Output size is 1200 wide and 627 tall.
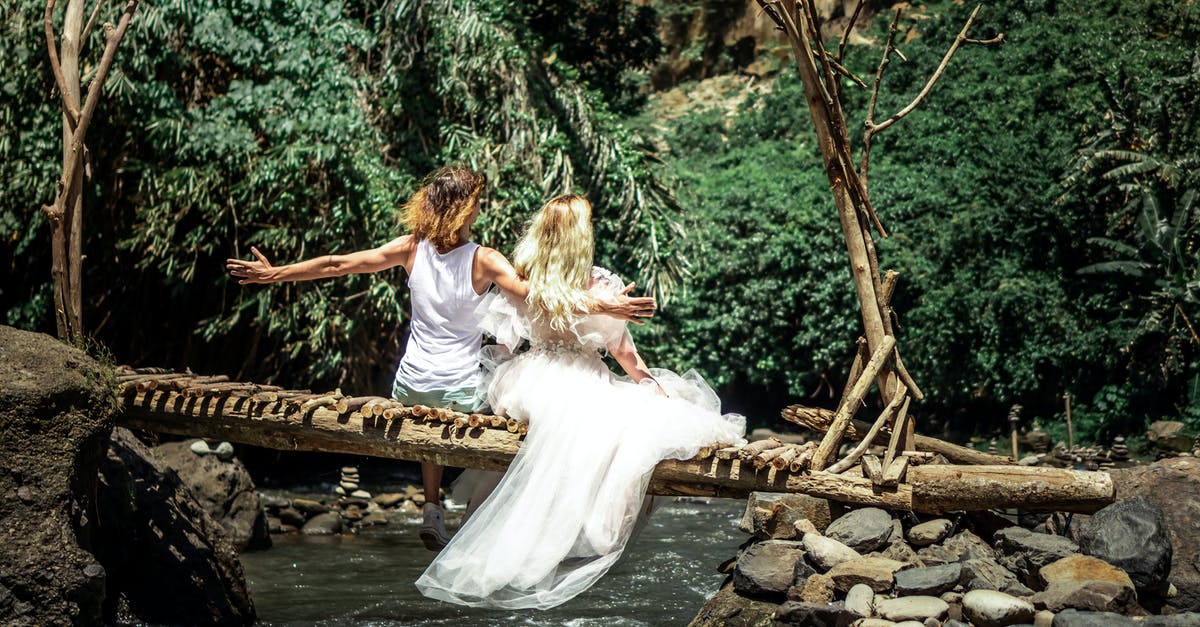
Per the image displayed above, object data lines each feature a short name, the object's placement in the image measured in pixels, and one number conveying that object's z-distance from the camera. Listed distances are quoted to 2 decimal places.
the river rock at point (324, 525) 10.41
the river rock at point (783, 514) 5.68
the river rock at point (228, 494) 9.14
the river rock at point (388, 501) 11.80
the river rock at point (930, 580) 5.02
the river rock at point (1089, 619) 4.43
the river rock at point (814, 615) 4.94
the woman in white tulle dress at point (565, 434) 5.02
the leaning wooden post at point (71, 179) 6.04
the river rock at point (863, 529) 5.48
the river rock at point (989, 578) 5.04
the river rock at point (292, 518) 10.55
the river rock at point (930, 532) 5.54
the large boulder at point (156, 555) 6.16
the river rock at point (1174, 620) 4.49
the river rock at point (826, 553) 5.31
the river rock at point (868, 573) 5.09
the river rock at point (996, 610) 4.67
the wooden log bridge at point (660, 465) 5.32
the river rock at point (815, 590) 5.15
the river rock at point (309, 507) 10.82
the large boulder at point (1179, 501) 5.09
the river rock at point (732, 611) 5.36
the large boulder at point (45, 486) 4.81
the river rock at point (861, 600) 4.91
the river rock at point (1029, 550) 5.24
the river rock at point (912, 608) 4.79
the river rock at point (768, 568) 5.43
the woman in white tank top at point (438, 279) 5.62
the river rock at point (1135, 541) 4.97
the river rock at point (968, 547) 5.40
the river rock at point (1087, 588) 4.73
